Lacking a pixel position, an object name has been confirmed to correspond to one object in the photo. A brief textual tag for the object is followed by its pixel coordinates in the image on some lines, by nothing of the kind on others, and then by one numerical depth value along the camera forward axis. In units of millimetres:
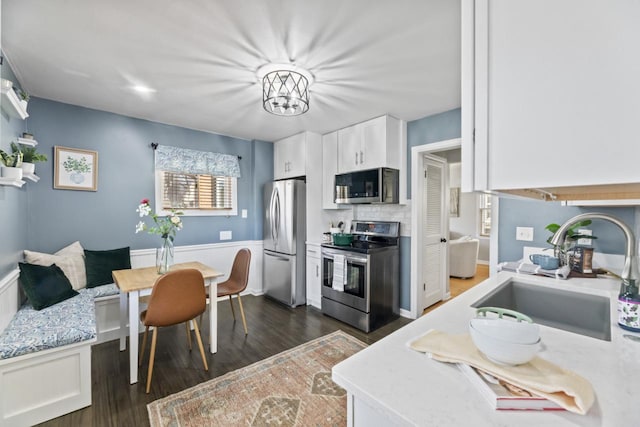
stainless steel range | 3031
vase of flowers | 2375
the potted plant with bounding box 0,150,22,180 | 1840
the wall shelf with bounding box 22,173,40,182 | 2037
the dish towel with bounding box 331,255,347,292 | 3228
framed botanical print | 2863
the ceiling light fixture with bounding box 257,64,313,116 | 2156
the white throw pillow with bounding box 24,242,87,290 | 2529
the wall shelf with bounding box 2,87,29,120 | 1708
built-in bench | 1678
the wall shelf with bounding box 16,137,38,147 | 2125
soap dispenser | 939
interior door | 3521
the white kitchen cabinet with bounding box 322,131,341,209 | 3879
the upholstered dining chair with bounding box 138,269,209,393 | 2023
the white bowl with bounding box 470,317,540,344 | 695
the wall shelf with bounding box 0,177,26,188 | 1790
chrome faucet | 987
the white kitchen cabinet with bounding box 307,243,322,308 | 3721
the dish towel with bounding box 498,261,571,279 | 1596
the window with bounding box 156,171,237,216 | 3547
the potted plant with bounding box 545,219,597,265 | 1732
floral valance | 3520
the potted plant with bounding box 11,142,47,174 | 2037
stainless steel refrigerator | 3795
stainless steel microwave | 3211
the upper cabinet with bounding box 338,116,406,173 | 3242
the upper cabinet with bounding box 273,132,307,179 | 3959
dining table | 2107
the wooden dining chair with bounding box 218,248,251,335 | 2928
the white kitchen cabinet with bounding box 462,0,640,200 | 415
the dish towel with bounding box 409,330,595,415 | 604
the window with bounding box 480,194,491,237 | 6465
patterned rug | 1748
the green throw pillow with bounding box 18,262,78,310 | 2188
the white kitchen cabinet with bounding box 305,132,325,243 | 3922
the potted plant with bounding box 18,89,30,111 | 1985
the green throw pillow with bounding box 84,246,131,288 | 2824
